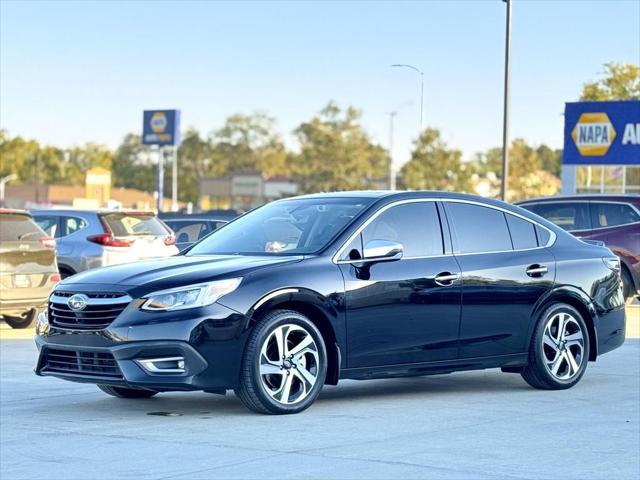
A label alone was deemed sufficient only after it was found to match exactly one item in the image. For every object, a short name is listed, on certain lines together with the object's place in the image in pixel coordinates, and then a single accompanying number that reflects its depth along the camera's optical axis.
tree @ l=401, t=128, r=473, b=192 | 98.38
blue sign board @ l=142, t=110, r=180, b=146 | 101.25
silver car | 20.30
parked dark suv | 20.64
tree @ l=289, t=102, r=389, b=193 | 119.12
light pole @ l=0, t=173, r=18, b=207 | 134.81
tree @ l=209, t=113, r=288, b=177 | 169.88
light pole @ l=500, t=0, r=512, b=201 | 33.91
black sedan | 9.09
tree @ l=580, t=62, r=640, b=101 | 67.70
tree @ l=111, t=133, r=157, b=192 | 171.02
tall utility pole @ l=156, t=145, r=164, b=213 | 80.19
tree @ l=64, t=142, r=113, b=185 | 170.35
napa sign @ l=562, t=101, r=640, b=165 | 43.94
